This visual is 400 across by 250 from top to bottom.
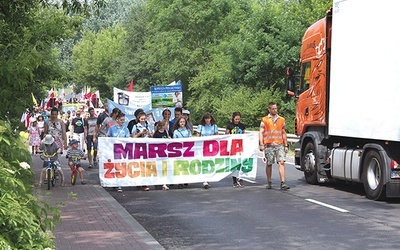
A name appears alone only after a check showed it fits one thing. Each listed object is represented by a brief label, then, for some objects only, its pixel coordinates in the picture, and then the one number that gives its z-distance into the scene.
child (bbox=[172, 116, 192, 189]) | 18.09
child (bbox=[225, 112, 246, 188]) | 18.45
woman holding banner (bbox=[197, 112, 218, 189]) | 18.44
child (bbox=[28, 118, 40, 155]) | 32.06
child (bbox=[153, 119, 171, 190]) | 18.39
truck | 13.97
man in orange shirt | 16.89
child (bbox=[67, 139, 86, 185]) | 17.91
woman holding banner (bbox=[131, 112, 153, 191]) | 18.25
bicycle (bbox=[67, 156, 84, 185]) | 17.90
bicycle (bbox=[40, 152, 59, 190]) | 17.03
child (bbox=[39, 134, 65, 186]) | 17.28
